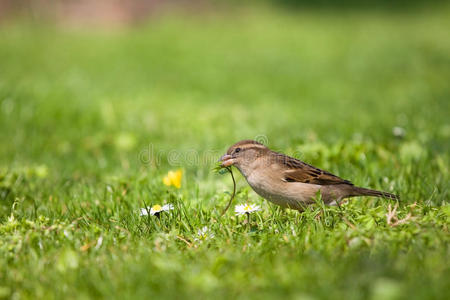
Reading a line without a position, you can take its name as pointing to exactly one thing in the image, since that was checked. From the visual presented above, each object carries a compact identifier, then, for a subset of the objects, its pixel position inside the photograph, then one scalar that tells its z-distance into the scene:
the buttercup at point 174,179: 8.35
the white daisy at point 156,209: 7.60
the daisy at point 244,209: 7.41
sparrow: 7.86
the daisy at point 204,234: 6.99
